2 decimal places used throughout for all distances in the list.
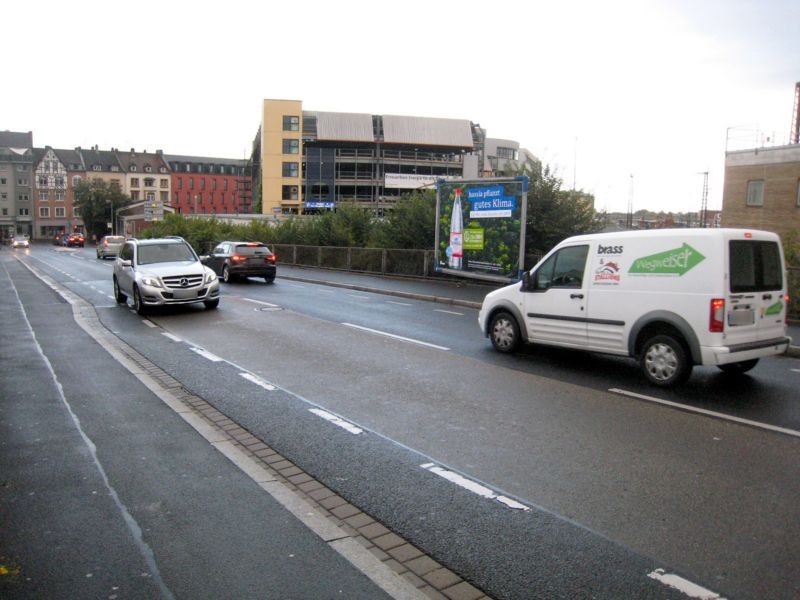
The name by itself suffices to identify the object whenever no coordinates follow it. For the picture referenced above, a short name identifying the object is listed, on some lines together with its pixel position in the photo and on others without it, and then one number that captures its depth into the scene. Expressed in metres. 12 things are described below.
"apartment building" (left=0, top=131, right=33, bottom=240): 124.69
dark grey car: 25.02
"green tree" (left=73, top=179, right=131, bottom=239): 111.31
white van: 7.79
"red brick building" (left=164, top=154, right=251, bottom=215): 143.00
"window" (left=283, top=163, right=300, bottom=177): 90.06
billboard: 20.59
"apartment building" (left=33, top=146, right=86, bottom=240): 128.12
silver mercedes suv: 15.22
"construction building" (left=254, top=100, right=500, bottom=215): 89.62
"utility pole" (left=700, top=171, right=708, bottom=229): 62.46
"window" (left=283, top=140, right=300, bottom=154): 89.75
